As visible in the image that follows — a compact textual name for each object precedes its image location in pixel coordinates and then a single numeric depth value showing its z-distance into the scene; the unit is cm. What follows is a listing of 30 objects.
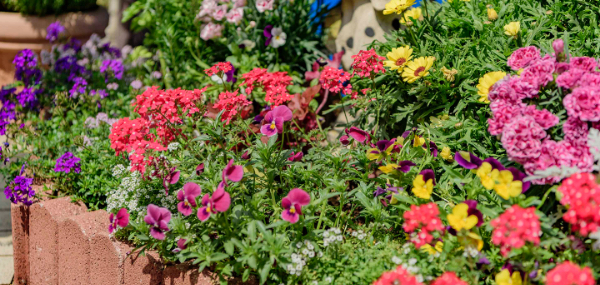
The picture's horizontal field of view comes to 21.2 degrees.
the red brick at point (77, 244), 199
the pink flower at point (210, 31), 233
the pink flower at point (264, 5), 228
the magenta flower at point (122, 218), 187
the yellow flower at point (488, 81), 186
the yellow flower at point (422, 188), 180
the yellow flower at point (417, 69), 193
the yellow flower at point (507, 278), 174
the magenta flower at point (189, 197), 182
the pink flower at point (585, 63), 178
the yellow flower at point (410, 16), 200
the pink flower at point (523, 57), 181
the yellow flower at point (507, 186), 174
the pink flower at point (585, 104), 174
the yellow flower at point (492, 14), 197
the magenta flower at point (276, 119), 187
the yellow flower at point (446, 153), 190
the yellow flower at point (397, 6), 199
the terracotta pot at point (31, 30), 247
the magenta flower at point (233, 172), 181
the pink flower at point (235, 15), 230
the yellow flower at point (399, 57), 196
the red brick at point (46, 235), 206
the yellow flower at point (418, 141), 192
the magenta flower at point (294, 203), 180
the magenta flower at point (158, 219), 183
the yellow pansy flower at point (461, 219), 174
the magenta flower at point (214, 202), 180
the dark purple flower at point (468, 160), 180
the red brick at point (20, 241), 212
